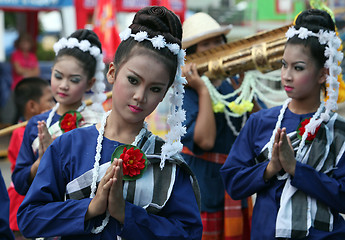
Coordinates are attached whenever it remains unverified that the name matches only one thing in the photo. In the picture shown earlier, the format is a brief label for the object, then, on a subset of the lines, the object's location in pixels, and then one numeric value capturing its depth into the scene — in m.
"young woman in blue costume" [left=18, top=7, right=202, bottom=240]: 4.02
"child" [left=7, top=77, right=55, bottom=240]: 8.87
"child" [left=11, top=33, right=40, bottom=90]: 19.72
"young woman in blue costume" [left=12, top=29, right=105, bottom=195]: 6.51
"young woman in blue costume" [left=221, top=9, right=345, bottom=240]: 5.19
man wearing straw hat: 7.37
